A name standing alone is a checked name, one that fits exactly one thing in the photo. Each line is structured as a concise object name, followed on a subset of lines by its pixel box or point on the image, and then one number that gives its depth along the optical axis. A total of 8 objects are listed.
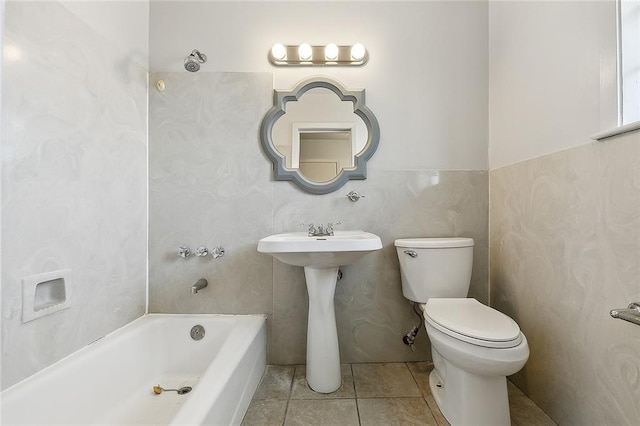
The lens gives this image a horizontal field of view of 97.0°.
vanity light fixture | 1.57
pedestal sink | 1.27
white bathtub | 0.88
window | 0.91
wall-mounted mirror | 1.60
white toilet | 0.97
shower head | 1.38
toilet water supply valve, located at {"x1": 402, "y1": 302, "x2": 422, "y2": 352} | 1.52
